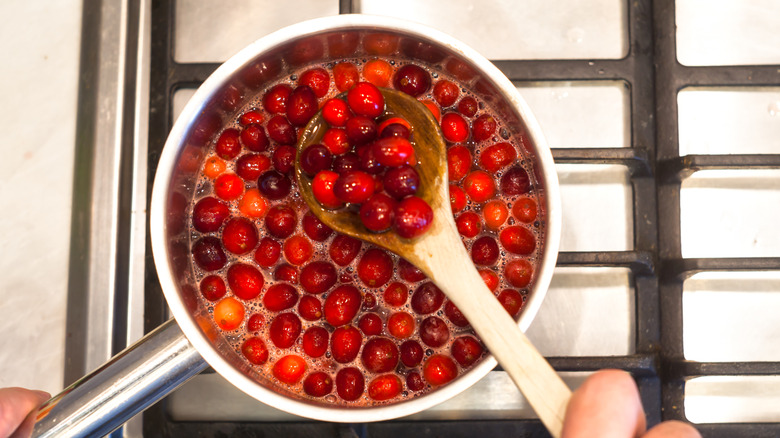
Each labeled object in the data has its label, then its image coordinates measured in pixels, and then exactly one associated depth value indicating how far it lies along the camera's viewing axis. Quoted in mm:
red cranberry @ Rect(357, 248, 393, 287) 435
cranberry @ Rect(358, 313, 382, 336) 441
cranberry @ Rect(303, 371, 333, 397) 439
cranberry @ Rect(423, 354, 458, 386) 432
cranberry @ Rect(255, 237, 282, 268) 443
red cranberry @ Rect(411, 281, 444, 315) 437
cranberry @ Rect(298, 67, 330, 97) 443
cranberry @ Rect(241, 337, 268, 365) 440
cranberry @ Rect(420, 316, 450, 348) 437
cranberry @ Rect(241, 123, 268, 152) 439
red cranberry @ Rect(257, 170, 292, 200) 436
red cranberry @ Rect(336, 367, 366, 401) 436
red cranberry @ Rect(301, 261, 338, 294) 439
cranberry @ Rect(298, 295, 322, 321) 441
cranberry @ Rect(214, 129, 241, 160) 445
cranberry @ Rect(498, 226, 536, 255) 438
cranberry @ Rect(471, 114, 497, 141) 441
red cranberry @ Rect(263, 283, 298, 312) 443
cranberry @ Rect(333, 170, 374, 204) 403
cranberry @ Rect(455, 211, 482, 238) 441
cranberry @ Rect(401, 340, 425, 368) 437
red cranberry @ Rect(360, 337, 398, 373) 437
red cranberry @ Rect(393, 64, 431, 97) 439
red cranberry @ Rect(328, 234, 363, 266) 440
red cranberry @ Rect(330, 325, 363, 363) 438
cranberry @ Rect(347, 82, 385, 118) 421
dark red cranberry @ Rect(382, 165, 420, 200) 402
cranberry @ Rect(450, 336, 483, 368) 429
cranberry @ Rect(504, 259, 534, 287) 437
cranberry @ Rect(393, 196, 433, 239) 395
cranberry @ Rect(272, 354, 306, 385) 439
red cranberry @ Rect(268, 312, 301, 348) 440
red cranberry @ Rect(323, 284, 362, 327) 435
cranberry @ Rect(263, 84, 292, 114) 442
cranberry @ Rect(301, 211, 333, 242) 438
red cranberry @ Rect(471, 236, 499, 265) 439
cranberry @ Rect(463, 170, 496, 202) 442
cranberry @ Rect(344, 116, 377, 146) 417
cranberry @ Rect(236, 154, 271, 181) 442
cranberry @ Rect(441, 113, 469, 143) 440
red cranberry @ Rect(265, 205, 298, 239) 439
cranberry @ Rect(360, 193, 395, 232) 400
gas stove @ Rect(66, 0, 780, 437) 471
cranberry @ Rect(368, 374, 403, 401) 439
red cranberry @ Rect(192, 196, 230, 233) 441
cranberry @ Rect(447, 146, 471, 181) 441
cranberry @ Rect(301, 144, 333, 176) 418
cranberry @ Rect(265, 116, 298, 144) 438
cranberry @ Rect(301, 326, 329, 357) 441
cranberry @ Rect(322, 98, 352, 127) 425
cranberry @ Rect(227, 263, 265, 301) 440
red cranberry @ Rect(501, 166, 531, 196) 438
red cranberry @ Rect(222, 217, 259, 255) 440
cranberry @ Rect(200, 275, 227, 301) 442
